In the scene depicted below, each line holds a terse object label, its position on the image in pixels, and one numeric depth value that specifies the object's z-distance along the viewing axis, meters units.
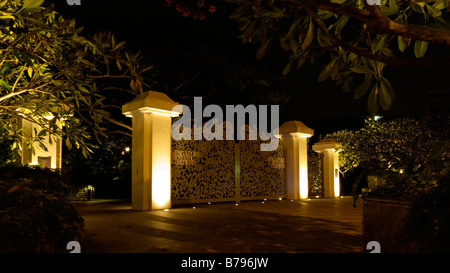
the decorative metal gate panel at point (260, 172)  12.02
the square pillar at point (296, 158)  12.82
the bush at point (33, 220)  3.48
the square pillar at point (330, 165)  14.33
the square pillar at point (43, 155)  10.39
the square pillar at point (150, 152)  8.68
